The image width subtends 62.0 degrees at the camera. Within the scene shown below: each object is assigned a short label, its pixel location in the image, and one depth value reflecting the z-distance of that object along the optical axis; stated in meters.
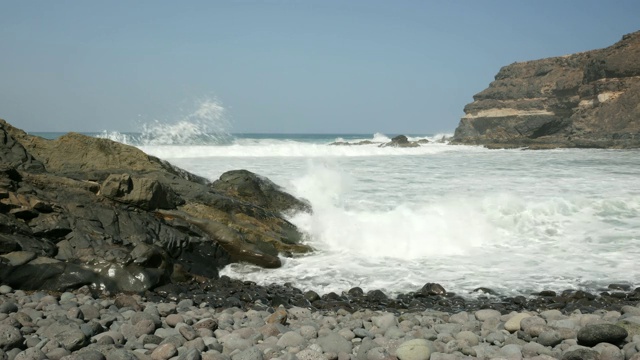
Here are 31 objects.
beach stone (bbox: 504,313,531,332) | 4.42
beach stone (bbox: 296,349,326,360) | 3.69
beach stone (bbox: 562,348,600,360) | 3.51
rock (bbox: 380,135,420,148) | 41.56
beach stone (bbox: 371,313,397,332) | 4.70
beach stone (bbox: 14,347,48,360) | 3.52
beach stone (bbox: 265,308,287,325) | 4.80
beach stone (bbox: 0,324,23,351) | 3.70
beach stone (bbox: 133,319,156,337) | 4.21
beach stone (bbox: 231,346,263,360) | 3.68
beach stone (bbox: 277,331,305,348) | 4.02
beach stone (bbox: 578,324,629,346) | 3.78
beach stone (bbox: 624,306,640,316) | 4.66
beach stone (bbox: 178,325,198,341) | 4.14
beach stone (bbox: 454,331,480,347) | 4.10
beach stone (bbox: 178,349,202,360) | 3.62
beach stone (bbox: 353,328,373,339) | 4.37
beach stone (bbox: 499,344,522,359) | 3.75
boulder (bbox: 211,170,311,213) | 9.99
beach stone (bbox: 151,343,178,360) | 3.73
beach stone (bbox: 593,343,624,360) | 3.50
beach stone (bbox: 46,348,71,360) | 3.59
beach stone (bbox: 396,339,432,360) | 3.70
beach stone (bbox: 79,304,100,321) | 4.57
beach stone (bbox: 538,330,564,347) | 3.97
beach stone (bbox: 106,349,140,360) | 3.57
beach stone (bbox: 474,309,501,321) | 4.88
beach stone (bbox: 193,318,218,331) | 4.42
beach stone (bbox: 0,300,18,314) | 4.56
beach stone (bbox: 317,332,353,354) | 3.93
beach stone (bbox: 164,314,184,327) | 4.57
